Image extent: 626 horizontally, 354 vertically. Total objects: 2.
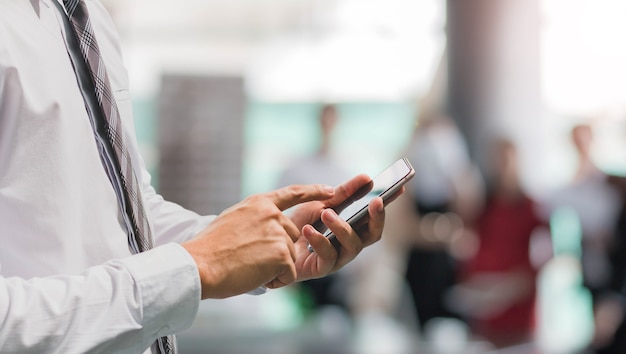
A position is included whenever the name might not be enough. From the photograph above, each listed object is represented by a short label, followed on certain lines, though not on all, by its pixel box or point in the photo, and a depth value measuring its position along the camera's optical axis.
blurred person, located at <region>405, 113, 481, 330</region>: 6.11
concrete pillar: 7.39
